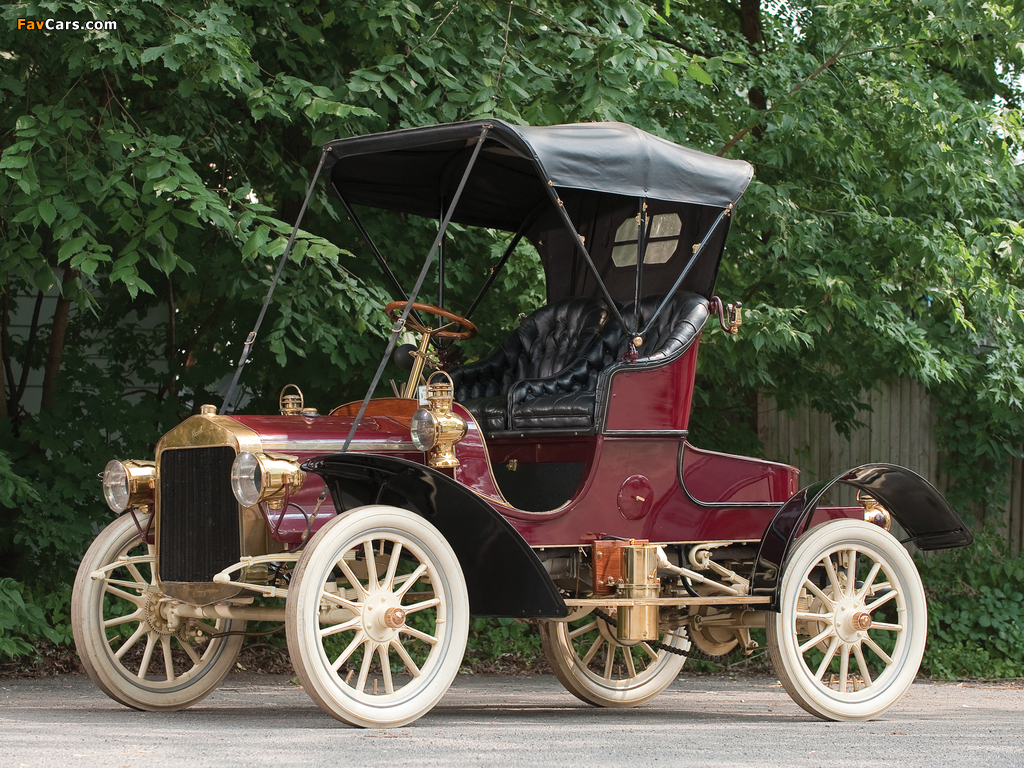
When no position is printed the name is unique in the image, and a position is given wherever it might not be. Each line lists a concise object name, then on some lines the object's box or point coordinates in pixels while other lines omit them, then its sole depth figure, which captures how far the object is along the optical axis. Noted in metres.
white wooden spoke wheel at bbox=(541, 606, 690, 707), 13.50
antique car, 9.85
